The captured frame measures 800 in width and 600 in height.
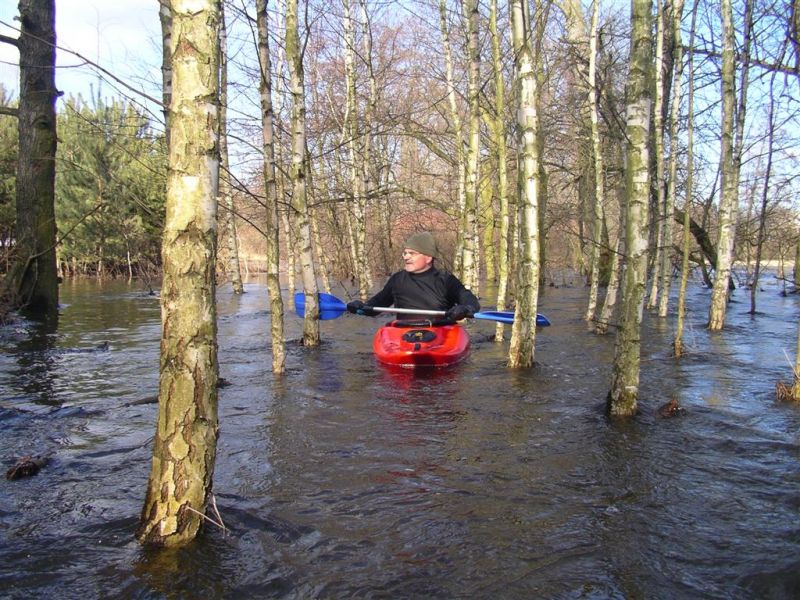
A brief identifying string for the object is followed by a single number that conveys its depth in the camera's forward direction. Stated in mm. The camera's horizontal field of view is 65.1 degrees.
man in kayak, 8461
